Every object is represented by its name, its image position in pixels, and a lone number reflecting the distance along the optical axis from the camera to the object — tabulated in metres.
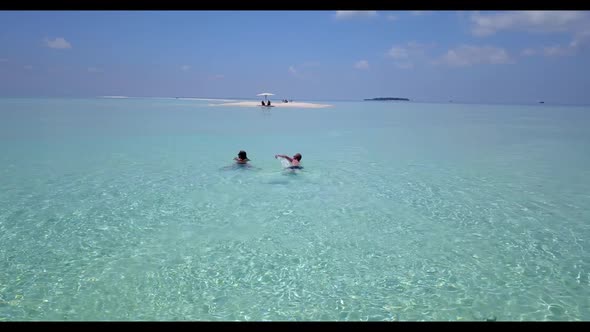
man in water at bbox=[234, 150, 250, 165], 15.19
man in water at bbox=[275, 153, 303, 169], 14.43
